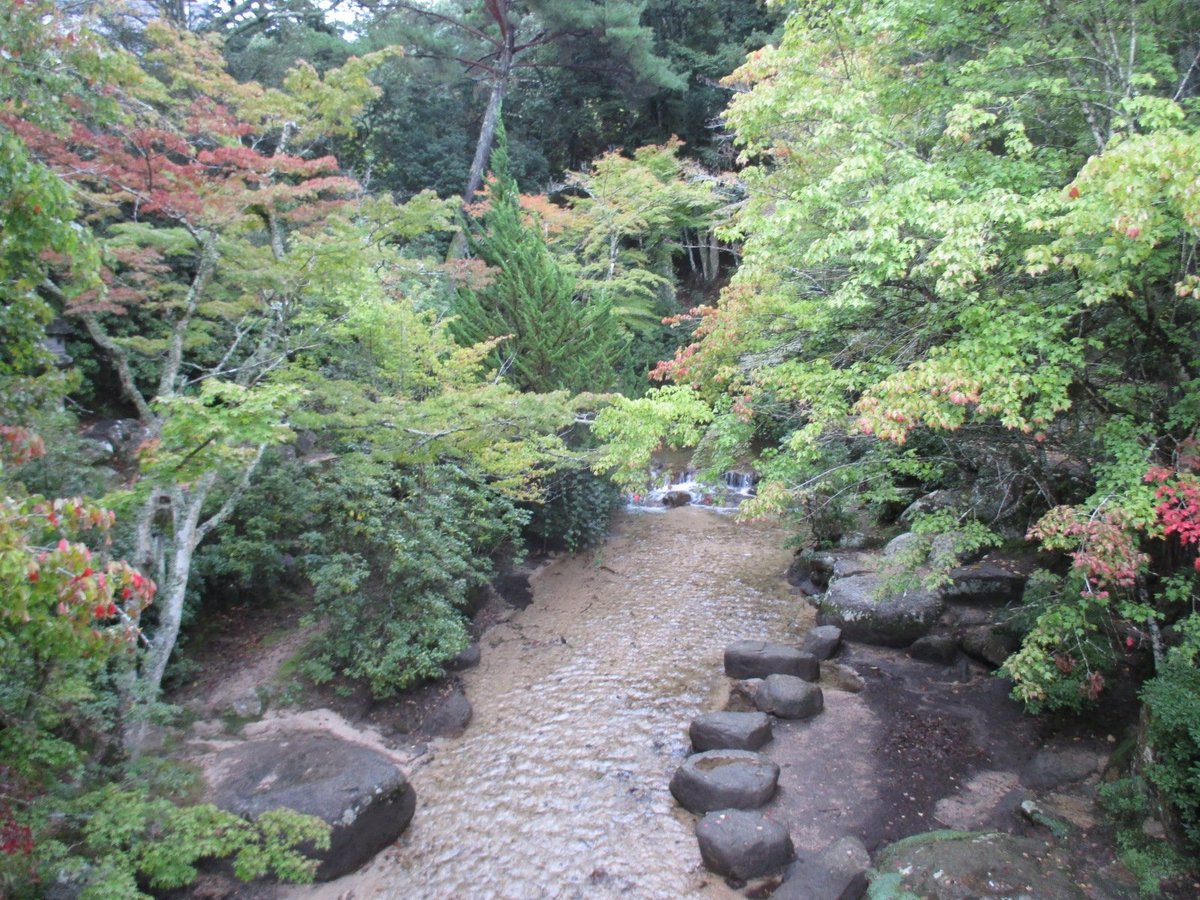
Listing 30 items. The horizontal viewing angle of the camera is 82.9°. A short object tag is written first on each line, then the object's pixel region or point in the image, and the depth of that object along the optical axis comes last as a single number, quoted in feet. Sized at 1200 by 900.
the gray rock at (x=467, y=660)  31.05
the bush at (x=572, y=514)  42.14
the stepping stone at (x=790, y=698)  26.55
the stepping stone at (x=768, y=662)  29.19
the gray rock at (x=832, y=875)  17.99
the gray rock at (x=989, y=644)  27.40
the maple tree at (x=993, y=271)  16.52
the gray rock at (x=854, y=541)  41.00
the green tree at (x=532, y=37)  62.23
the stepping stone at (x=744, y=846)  19.06
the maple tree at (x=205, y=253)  17.63
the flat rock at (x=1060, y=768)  20.84
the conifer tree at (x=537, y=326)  41.39
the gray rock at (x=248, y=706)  25.64
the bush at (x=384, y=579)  26.89
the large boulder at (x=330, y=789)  19.70
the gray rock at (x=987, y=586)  31.45
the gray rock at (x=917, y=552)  24.70
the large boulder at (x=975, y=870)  15.98
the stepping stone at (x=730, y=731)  24.40
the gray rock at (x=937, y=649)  29.71
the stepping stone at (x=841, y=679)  28.66
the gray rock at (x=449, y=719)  26.86
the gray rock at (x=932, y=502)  35.70
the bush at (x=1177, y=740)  15.70
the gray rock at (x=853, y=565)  36.04
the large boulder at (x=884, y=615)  31.42
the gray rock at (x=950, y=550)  32.94
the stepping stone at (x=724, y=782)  21.61
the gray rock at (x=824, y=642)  31.04
